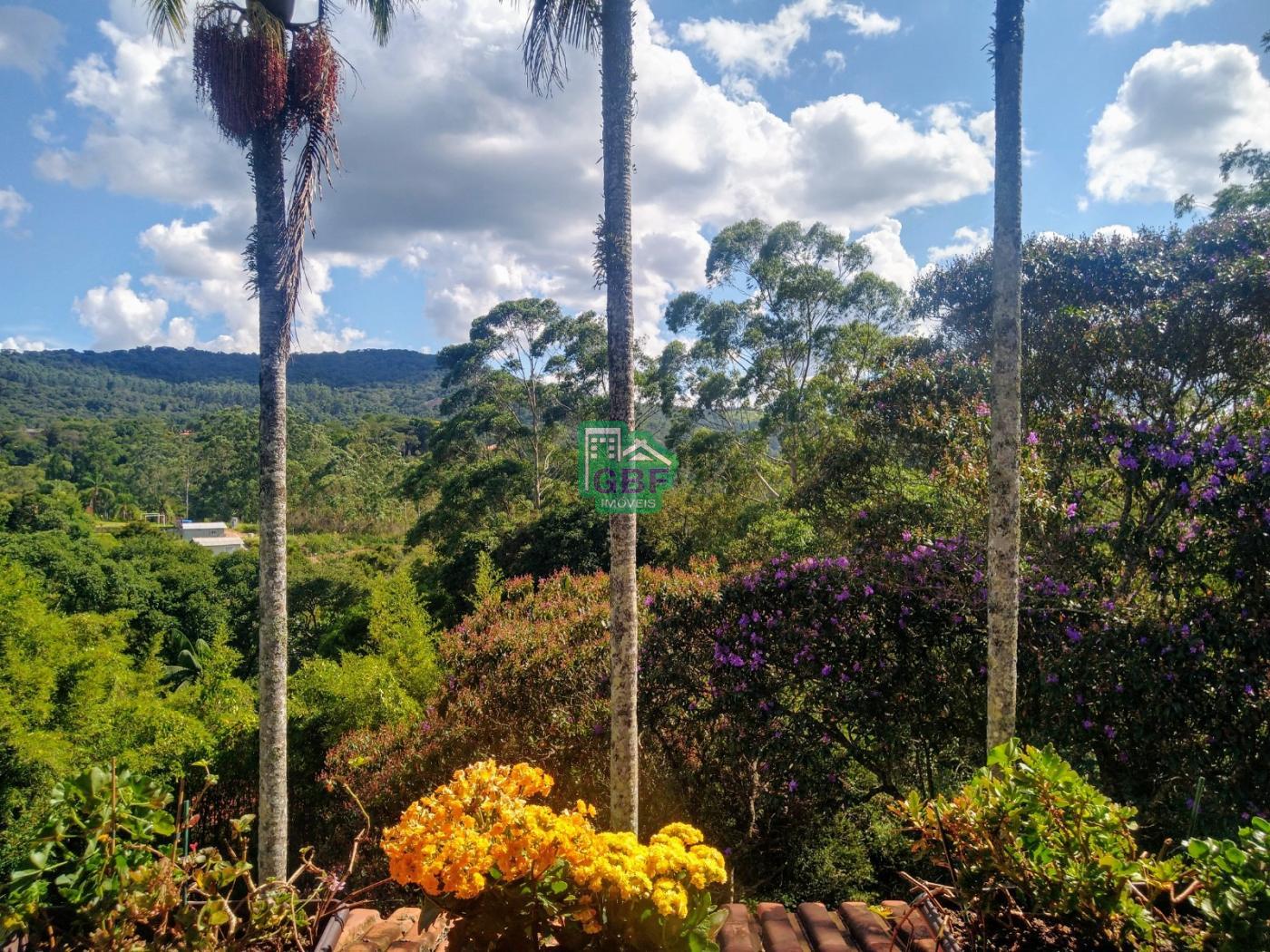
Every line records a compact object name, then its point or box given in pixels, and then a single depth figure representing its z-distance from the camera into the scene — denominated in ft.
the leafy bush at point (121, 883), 5.49
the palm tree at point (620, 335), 12.89
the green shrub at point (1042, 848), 6.04
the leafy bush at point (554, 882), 6.87
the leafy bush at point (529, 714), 18.22
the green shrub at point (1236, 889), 4.95
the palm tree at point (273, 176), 16.20
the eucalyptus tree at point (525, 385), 71.15
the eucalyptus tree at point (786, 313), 49.26
